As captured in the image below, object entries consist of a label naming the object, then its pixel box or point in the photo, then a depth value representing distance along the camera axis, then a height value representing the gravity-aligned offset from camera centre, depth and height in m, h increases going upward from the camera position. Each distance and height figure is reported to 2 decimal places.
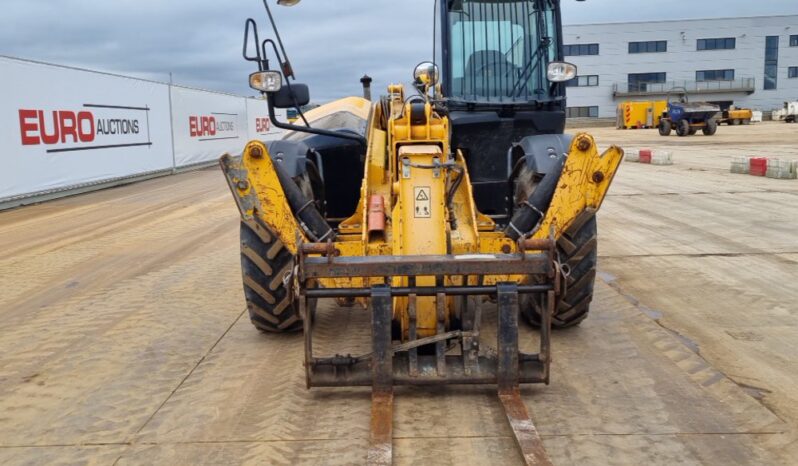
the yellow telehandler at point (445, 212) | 3.92 -0.45
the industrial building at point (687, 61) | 66.69 +6.35
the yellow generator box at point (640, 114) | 52.16 +1.38
